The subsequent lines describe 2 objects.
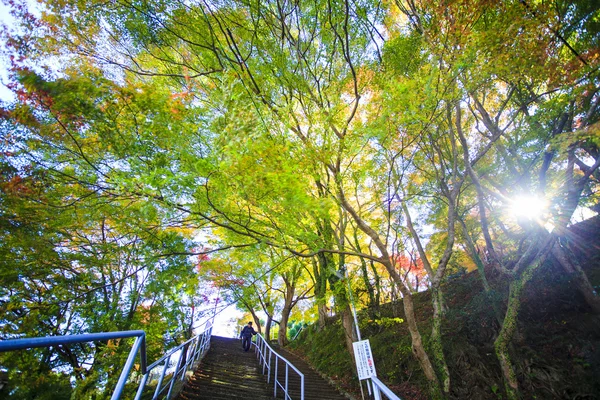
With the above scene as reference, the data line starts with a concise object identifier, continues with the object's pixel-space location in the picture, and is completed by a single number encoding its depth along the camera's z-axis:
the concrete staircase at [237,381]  5.65
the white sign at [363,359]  4.33
